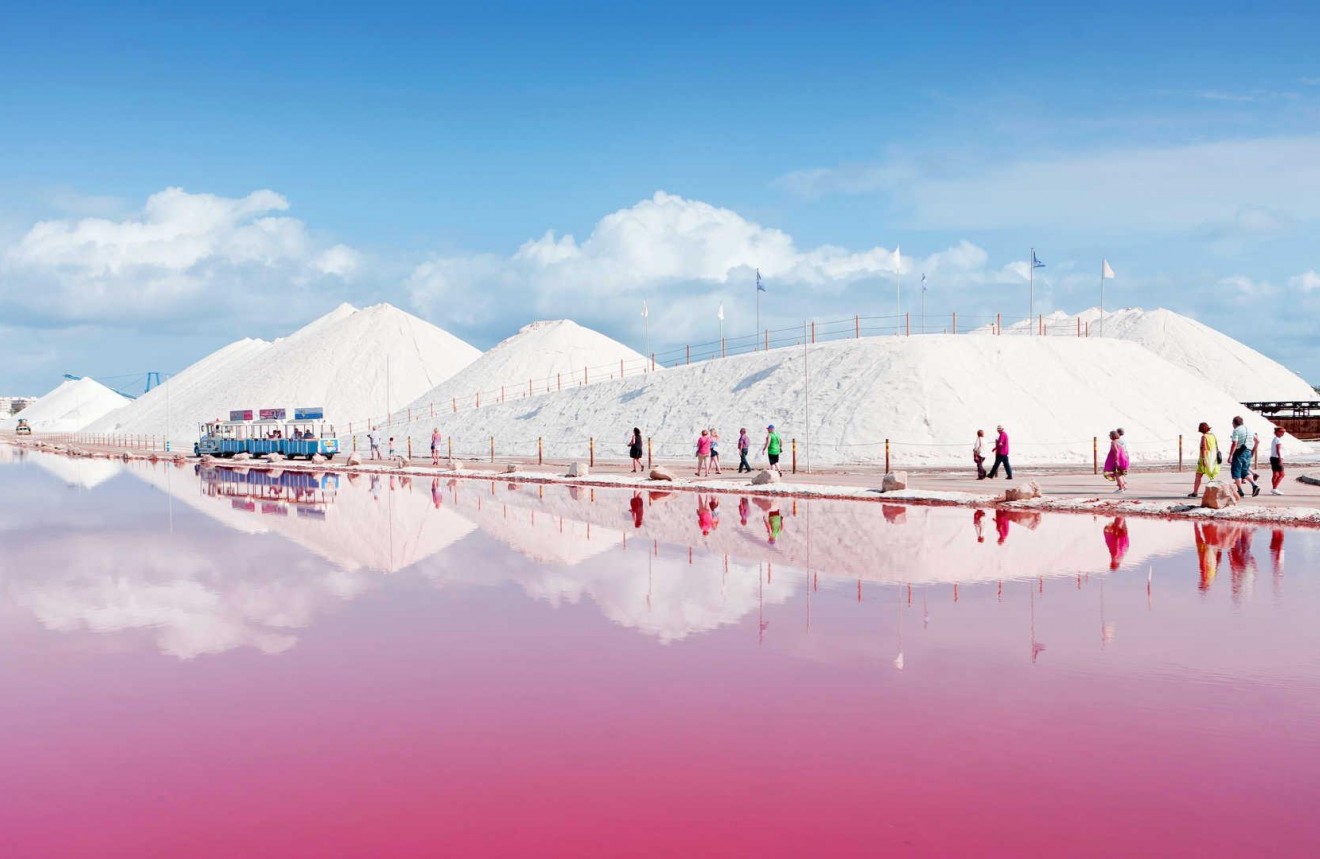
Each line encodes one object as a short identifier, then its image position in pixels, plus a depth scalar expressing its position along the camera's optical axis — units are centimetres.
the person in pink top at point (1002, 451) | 3170
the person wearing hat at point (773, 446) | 3478
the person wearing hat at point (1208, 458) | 2253
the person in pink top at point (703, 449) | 3600
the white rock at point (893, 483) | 2709
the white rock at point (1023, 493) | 2409
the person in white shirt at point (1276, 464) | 2600
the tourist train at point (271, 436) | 6253
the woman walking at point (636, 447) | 3847
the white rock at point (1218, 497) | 2148
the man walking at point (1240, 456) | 2345
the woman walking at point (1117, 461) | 2566
